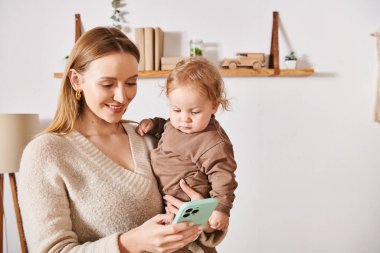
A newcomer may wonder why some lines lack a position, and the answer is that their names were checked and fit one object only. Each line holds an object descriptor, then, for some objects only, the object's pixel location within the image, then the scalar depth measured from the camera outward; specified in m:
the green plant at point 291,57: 2.92
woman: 1.08
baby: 1.30
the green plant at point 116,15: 2.98
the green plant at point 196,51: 2.88
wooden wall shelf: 2.88
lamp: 2.47
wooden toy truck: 2.89
